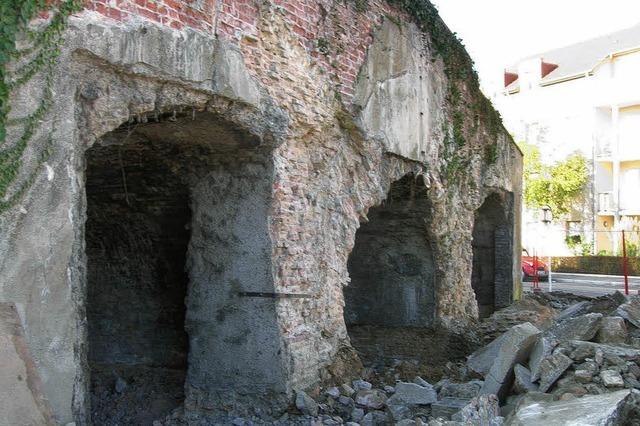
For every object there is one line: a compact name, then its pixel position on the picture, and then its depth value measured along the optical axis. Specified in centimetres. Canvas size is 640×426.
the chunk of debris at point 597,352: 679
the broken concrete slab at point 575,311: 1016
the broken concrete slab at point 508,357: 704
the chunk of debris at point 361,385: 725
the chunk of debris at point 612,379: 635
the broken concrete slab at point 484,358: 807
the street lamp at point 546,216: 2114
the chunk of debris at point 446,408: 653
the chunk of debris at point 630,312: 857
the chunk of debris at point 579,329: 780
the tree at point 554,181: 3469
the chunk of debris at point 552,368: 665
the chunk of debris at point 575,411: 536
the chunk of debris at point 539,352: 687
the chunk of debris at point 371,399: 689
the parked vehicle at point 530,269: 2600
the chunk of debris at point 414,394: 692
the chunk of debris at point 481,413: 567
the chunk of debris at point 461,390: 713
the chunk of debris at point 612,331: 782
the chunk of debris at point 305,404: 634
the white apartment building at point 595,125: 3328
